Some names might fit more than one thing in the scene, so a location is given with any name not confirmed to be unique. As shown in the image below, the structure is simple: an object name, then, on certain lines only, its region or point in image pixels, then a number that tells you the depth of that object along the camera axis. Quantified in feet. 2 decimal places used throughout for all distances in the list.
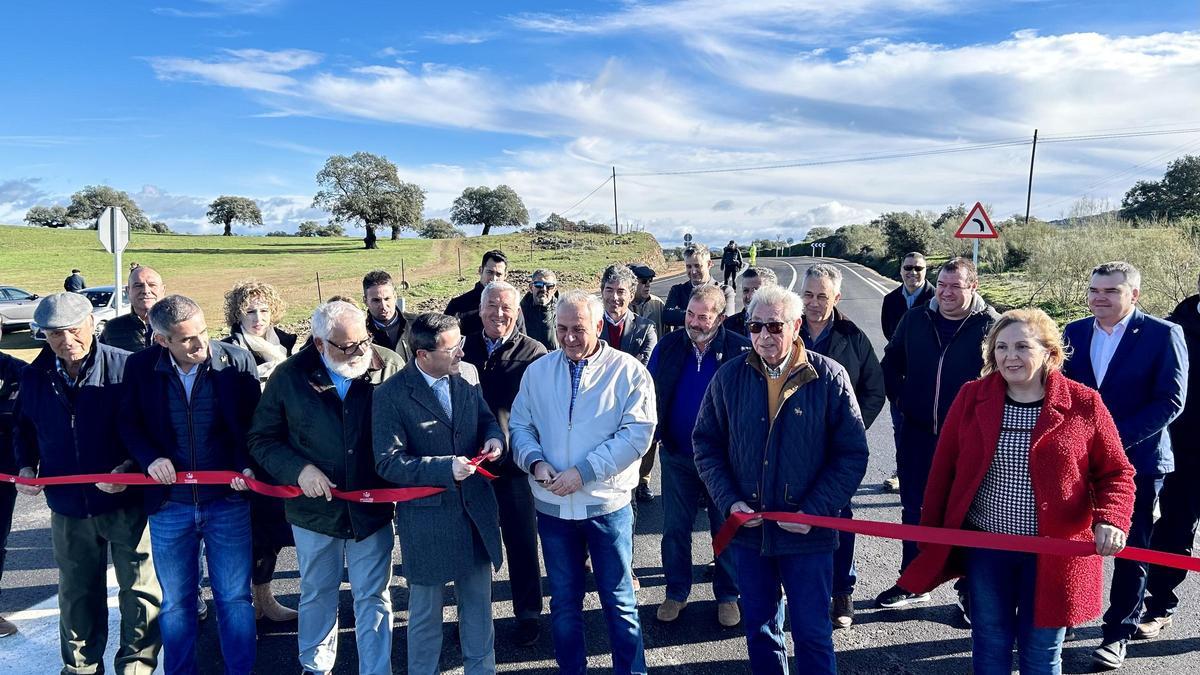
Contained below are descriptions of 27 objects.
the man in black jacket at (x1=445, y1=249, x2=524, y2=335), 19.62
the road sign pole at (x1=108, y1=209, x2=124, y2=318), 31.50
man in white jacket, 11.84
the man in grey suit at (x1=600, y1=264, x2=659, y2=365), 19.12
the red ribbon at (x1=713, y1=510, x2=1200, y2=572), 9.61
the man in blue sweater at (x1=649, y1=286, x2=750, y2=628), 14.29
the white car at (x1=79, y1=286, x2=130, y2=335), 60.70
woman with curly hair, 13.91
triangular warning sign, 49.96
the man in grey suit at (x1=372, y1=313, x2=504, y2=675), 11.55
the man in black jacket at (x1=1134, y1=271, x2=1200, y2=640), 13.52
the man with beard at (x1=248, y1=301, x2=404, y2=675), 11.75
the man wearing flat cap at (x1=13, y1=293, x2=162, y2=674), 12.13
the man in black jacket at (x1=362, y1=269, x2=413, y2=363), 19.03
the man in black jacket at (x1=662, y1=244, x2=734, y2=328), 23.76
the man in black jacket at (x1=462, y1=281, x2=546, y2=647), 14.14
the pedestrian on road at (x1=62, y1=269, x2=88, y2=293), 68.44
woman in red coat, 9.63
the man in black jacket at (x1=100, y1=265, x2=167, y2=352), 18.16
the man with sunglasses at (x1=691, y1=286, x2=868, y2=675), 10.84
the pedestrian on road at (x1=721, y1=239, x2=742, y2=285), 88.58
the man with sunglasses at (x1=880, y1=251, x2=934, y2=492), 23.80
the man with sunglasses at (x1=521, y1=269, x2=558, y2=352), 20.89
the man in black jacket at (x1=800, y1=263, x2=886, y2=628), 14.30
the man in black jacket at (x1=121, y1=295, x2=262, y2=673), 11.94
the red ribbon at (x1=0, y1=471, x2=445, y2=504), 11.85
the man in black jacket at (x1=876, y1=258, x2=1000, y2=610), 14.51
